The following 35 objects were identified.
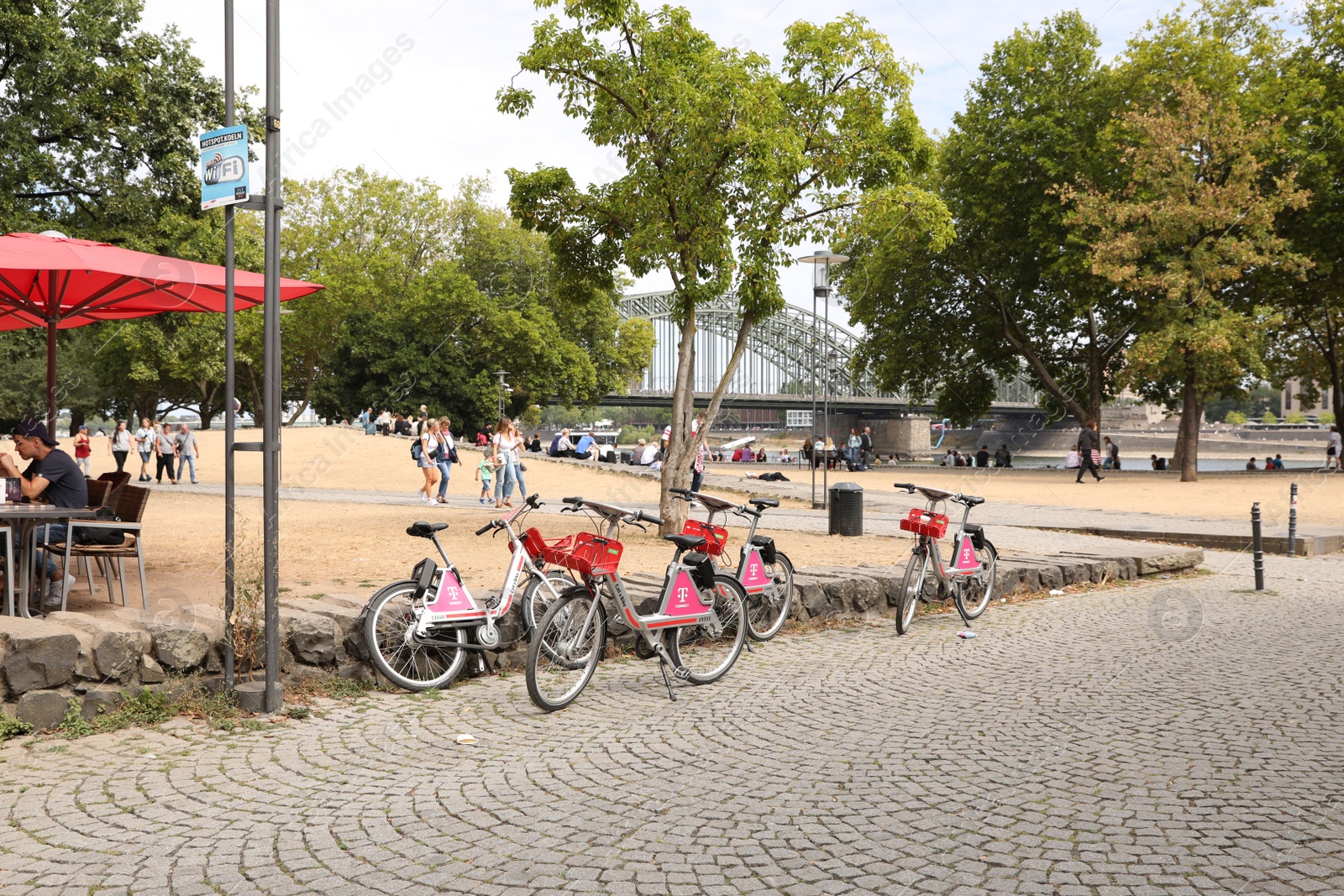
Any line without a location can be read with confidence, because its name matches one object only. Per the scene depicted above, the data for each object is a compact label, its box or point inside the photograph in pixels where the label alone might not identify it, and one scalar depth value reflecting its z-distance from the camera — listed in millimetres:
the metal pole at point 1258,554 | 10705
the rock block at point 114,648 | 5145
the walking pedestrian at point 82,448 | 25688
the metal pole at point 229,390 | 5496
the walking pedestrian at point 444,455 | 19812
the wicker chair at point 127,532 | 6766
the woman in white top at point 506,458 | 18672
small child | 19686
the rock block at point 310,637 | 5840
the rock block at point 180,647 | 5375
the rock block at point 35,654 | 4875
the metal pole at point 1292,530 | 13672
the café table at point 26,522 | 6031
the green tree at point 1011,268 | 33062
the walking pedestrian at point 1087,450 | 30297
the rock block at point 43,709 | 4906
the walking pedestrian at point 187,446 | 26067
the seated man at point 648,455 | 31781
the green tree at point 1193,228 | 26703
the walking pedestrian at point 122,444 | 26516
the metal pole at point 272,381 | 5395
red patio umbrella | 6666
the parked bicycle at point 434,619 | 5984
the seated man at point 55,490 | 6949
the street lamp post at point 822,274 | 24577
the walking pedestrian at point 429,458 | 18562
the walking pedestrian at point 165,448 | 24875
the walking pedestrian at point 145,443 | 27453
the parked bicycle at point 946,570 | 8203
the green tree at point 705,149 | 11375
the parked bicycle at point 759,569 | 7539
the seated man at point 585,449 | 37875
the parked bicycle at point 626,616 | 5754
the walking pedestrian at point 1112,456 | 38309
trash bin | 14330
